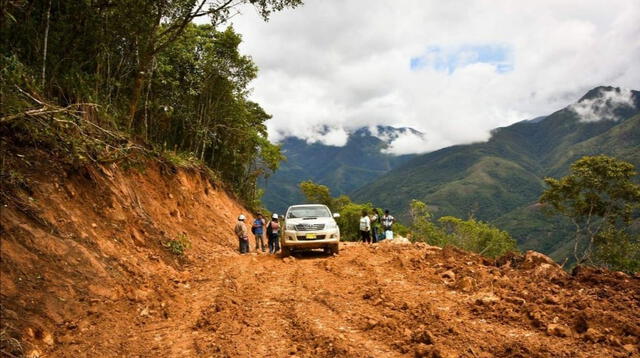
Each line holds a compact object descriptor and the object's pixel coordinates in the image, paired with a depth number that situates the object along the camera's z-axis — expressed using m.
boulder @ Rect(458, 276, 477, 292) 7.97
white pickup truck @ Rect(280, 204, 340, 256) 12.97
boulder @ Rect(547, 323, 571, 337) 5.57
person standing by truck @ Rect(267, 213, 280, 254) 15.62
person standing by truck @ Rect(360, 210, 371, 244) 18.80
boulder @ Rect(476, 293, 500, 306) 6.89
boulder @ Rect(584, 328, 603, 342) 5.38
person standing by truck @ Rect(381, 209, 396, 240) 18.67
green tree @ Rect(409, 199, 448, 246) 48.28
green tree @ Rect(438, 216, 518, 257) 48.53
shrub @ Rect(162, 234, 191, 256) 10.44
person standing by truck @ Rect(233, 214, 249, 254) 15.29
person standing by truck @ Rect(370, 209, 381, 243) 19.44
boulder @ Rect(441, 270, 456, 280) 8.89
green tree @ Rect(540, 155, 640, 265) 29.55
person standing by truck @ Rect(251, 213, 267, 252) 16.44
